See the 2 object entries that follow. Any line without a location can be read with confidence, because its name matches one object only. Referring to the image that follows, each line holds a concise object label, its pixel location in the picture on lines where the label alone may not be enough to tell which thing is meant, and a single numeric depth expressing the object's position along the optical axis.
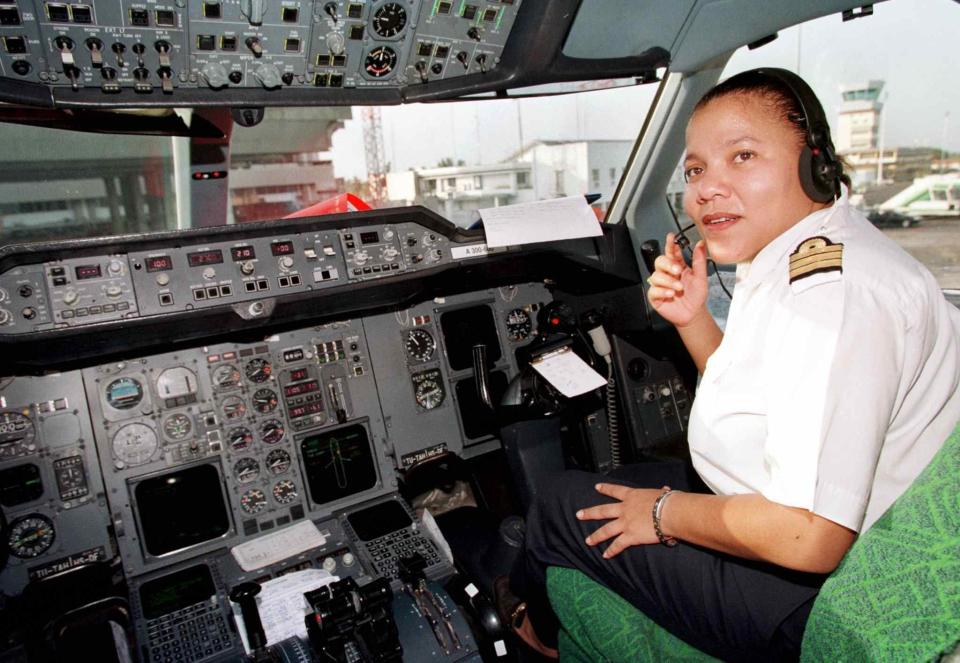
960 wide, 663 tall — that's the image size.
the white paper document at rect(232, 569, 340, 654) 1.71
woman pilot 0.84
